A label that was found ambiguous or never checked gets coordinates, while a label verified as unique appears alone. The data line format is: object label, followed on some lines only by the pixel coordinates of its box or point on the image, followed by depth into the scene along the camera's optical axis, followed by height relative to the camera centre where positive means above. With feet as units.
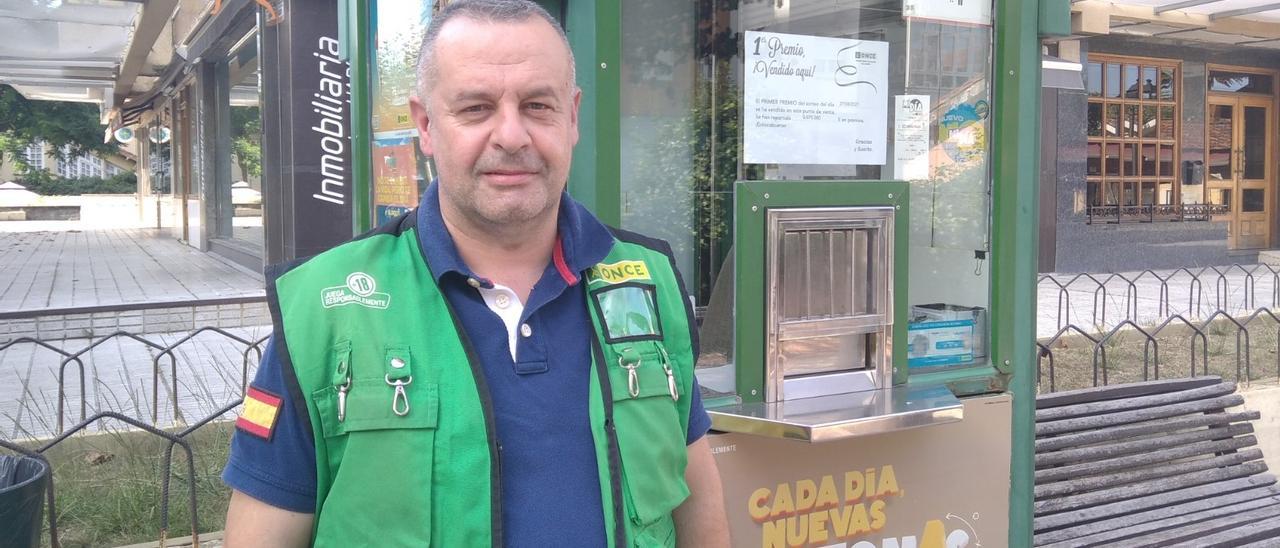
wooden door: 52.31 +2.65
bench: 13.71 -3.39
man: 4.78 -0.64
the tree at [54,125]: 101.35 +9.79
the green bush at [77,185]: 131.23 +4.79
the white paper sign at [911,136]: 10.77 +0.85
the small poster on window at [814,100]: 9.86 +1.12
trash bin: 9.30 -2.38
